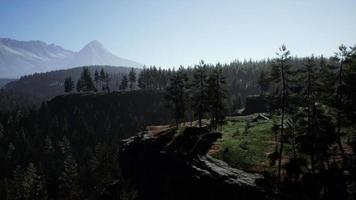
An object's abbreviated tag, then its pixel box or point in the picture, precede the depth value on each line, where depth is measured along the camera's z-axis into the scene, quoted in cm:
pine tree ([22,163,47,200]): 8112
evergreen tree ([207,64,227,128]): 6038
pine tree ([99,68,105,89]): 17988
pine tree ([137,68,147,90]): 19538
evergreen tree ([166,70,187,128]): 6762
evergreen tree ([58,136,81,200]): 8306
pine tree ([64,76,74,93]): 17888
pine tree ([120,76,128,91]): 19271
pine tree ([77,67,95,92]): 17000
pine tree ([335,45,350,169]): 3594
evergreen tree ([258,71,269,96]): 13377
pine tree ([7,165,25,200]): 8409
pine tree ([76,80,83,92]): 17524
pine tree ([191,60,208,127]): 6225
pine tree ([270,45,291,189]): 3628
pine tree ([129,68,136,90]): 19522
